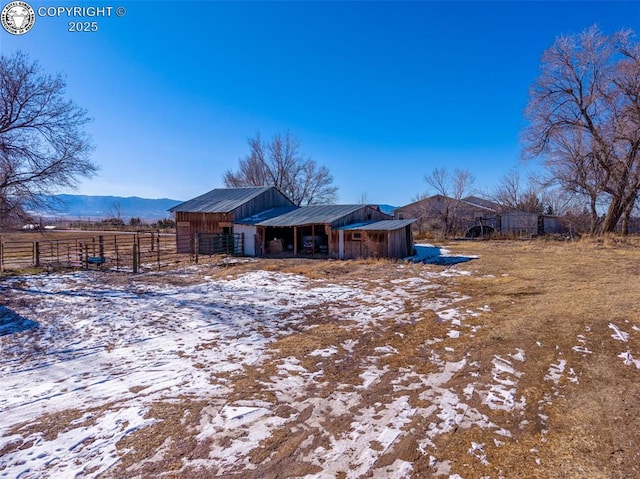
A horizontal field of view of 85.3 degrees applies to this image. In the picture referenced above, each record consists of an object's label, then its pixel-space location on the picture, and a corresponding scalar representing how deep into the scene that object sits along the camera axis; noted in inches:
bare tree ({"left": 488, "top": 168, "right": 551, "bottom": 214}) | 1472.7
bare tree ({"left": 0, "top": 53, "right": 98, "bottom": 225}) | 517.7
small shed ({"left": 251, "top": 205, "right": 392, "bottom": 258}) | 810.8
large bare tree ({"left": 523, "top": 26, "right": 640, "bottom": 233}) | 895.1
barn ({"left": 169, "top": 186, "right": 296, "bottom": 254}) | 908.0
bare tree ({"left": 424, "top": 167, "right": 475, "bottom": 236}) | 1453.9
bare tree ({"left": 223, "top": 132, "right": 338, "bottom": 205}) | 1656.0
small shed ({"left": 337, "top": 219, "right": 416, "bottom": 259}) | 751.7
